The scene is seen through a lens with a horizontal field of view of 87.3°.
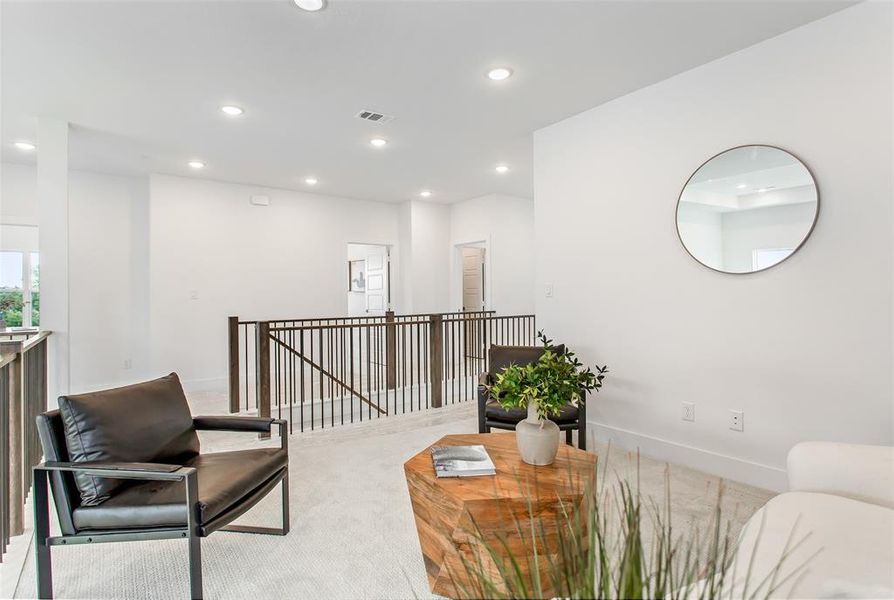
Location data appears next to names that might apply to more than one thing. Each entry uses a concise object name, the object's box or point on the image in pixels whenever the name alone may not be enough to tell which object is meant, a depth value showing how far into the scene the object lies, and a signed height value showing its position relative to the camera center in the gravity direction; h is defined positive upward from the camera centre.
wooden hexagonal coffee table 1.68 -0.73
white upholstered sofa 1.20 -0.67
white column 3.65 +0.49
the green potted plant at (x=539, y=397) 2.01 -0.39
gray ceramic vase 2.01 -0.57
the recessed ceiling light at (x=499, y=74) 3.04 +1.54
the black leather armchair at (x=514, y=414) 3.06 -0.71
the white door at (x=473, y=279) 7.77 +0.49
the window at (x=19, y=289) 5.23 +0.27
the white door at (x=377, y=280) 7.63 +0.49
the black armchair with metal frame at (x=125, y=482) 1.68 -0.67
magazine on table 1.92 -0.66
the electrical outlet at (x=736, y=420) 2.84 -0.70
